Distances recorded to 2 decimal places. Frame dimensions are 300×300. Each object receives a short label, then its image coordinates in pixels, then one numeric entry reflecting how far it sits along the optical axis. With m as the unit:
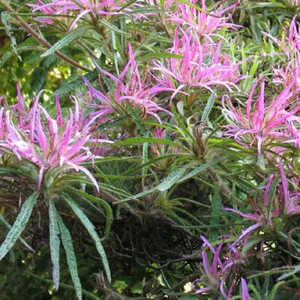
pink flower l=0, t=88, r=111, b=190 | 0.79
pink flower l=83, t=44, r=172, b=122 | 0.86
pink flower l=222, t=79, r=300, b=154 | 0.81
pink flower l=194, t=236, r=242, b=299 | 0.84
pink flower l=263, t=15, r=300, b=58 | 0.93
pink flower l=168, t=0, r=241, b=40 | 0.94
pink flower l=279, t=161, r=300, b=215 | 0.84
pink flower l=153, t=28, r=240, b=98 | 0.87
